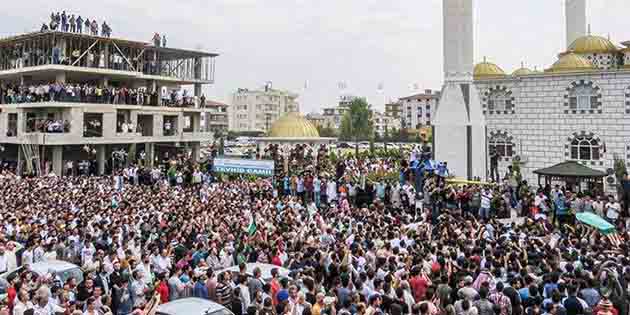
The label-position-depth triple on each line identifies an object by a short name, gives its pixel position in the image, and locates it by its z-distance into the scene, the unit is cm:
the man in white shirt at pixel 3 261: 1058
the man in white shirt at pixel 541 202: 1767
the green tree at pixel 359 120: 8681
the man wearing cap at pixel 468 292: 807
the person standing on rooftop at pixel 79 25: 3591
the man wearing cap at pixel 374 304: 738
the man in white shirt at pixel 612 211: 1530
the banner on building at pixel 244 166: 2439
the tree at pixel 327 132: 9871
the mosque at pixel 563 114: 2903
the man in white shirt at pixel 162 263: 1038
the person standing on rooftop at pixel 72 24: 3553
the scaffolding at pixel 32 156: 3200
